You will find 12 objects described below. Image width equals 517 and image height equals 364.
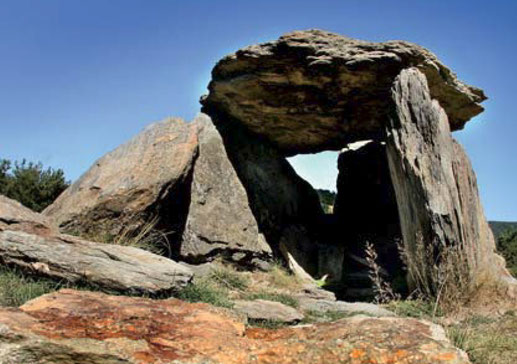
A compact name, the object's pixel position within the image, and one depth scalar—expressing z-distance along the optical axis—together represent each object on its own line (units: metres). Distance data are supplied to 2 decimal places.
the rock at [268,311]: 6.46
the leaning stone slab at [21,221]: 6.88
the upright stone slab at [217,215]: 11.22
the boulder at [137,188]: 9.16
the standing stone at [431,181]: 9.56
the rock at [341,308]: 7.76
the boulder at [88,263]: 5.82
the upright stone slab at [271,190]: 13.20
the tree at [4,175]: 11.80
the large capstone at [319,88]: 11.16
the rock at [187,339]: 3.12
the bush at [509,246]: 15.20
